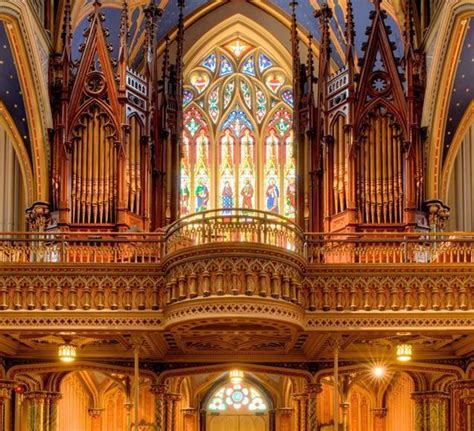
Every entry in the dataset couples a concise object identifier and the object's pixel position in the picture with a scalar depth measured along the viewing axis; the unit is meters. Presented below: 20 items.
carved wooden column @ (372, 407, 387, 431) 25.61
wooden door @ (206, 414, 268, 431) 26.83
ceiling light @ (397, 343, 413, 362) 18.92
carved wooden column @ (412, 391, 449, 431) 21.86
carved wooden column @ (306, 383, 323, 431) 19.75
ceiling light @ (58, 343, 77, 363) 18.94
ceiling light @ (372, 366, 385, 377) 19.97
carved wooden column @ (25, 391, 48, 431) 21.47
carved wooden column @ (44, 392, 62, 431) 21.73
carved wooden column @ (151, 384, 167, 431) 19.68
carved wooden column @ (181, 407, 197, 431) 26.50
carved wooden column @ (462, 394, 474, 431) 20.84
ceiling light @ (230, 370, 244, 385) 21.88
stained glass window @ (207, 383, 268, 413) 26.91
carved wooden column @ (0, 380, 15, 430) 19.55
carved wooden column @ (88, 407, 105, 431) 26.06
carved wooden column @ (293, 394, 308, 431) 21.40
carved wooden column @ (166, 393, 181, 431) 21.00
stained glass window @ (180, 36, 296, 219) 26.89
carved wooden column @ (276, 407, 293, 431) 26.47
